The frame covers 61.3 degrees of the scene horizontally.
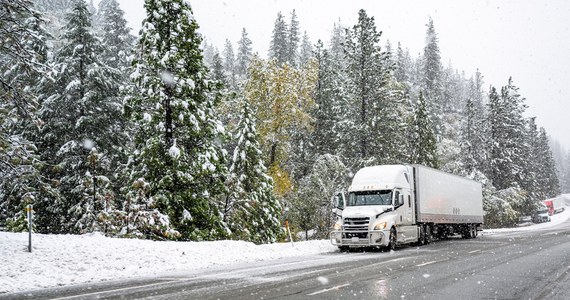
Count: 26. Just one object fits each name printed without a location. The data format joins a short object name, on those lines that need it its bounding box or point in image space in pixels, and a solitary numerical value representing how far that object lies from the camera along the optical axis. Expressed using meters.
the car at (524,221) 68.86
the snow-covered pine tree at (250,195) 27.50
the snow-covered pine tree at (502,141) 60.94
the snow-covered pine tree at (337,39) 88.60
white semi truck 20.27
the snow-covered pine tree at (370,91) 40.31
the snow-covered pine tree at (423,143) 46.50
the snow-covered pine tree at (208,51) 155.98
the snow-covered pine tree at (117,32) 44.16
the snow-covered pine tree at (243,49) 109.62
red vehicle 83.57
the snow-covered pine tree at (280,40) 78.31
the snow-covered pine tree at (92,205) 20.09
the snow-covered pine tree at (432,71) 77.94
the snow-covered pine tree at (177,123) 22.12
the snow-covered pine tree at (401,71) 90.72
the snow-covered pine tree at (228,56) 132.93
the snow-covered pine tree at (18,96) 14.62
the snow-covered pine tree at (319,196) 35.62
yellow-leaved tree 37.31
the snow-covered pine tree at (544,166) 94.62
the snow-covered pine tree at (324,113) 49.41
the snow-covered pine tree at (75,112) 28.81
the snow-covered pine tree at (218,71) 59.19
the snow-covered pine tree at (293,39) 78.50
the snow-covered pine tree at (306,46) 101.81
